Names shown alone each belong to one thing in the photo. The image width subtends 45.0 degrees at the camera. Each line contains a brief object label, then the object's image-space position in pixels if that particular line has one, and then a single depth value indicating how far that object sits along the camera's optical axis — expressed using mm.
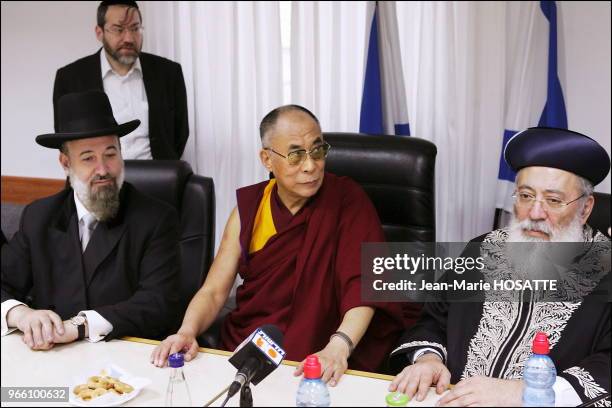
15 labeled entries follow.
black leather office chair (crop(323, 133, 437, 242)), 2641
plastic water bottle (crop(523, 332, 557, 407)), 1554
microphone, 1532
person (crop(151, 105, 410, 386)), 2406
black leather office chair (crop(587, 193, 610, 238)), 2363
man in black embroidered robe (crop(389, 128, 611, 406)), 1898
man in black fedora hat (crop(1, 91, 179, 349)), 2291
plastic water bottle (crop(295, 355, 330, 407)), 1536
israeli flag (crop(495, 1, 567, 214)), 3592
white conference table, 1696
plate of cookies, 1659
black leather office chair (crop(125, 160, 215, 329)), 2707
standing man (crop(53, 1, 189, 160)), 3428
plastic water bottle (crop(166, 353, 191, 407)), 1624
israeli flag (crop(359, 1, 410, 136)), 3646
